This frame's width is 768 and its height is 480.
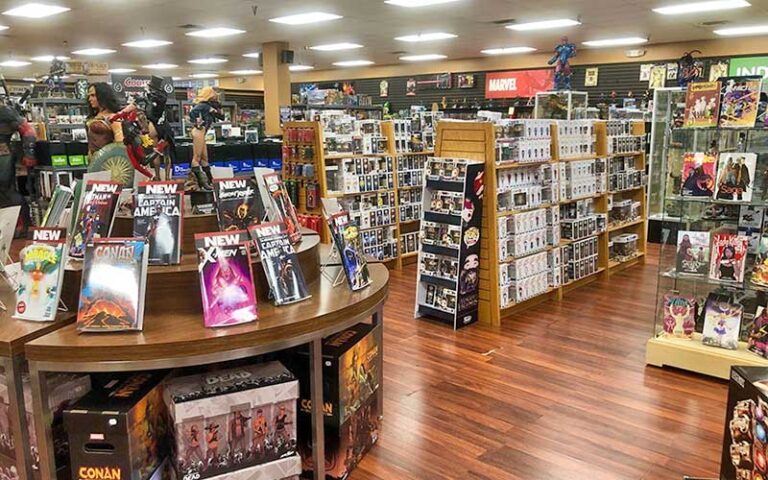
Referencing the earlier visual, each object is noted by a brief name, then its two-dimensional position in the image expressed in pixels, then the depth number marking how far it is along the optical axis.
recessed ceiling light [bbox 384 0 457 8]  7.63
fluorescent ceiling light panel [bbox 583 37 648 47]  11.12
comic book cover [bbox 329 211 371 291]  2.72
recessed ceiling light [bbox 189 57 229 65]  15.27
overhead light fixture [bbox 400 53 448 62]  14.25
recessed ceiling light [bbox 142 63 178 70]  16.91
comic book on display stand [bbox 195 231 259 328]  2.24
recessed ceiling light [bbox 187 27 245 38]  10.16
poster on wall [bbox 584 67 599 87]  12.85
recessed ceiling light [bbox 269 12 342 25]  8.68
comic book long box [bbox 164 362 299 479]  2.22
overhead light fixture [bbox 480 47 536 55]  12.86
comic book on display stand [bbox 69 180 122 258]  2.57
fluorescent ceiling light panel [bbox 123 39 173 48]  11.89
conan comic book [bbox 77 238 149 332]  2.14
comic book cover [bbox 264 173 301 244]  2.82
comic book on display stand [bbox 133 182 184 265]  2.48
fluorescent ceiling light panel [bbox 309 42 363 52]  12.16
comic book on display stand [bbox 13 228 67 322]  2.23
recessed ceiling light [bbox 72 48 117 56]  13.23
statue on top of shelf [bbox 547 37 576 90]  8.18
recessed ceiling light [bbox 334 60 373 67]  15.68
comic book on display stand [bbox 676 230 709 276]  3.96
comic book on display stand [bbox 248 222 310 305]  2.43
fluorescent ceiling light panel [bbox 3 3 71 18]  8.16
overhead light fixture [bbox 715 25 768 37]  9.67
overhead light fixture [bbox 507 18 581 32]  9.26
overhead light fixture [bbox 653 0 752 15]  7.75
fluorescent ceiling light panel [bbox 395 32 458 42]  10.80
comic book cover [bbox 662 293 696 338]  4.03
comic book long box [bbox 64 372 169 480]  2.10
